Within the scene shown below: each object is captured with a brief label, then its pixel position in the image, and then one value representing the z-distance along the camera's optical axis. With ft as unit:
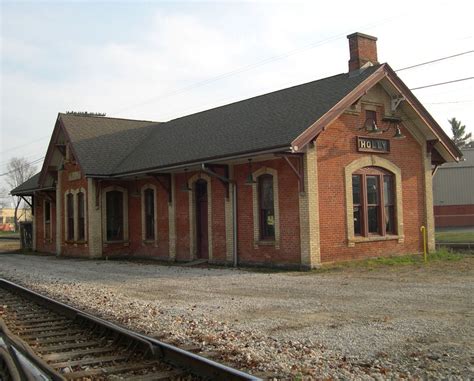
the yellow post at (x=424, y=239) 57.80
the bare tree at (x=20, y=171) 341.82
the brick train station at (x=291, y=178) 51.80
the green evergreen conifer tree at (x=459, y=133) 292.86
